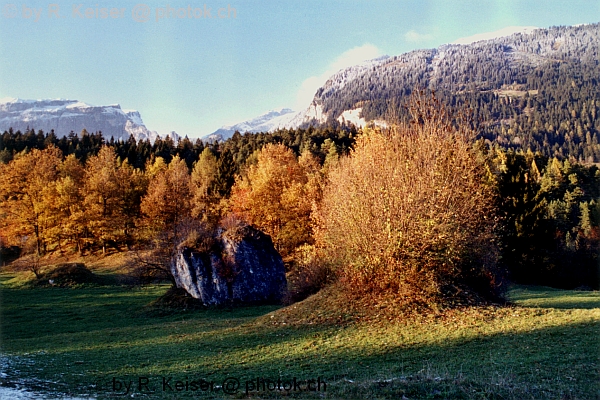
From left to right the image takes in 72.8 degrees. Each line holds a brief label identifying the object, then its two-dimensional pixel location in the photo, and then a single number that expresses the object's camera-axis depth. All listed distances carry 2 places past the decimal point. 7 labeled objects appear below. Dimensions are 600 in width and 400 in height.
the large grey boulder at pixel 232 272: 23.02
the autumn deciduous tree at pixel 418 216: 15.73
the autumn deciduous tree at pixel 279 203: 39.09
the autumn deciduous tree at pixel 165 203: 45.34
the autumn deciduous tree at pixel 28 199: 44.59
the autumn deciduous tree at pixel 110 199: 48.00
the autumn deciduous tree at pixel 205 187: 46.44
